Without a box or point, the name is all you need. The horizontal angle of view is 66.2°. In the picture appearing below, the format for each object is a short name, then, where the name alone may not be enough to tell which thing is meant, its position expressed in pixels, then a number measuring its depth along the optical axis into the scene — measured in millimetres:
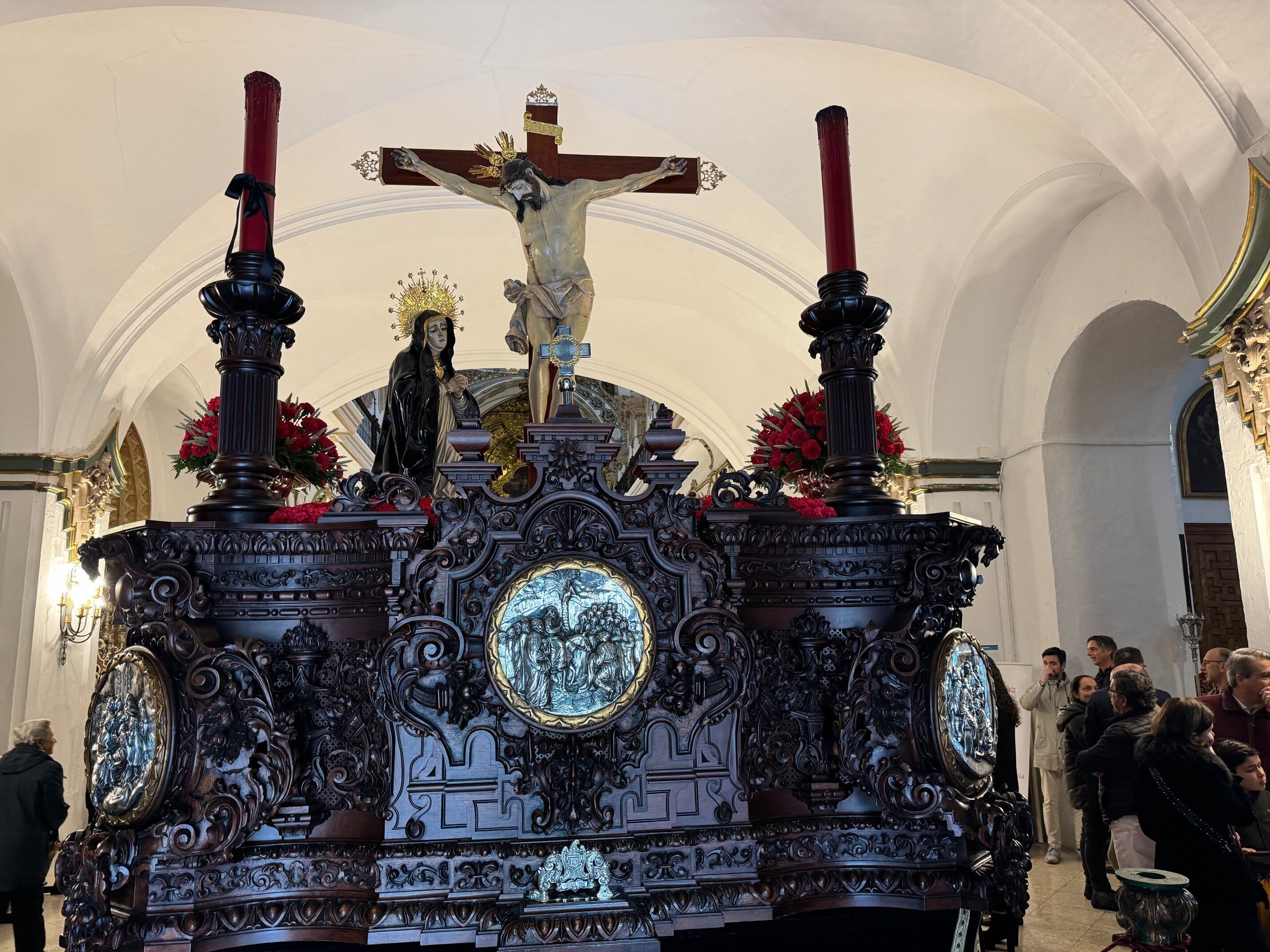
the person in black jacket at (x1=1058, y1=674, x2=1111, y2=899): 5410
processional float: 1896
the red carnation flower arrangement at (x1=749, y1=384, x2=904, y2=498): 2930
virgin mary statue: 3037
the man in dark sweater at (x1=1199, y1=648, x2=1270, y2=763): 4105
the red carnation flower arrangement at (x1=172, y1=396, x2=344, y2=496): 2889
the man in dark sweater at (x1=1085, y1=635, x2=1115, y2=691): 6180
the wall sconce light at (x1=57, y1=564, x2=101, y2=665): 7535
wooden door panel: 9203
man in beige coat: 6723
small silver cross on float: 2584
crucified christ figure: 3139
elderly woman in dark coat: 4516
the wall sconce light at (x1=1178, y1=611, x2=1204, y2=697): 7234
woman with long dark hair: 3412
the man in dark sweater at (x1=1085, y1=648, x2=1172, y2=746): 5227
